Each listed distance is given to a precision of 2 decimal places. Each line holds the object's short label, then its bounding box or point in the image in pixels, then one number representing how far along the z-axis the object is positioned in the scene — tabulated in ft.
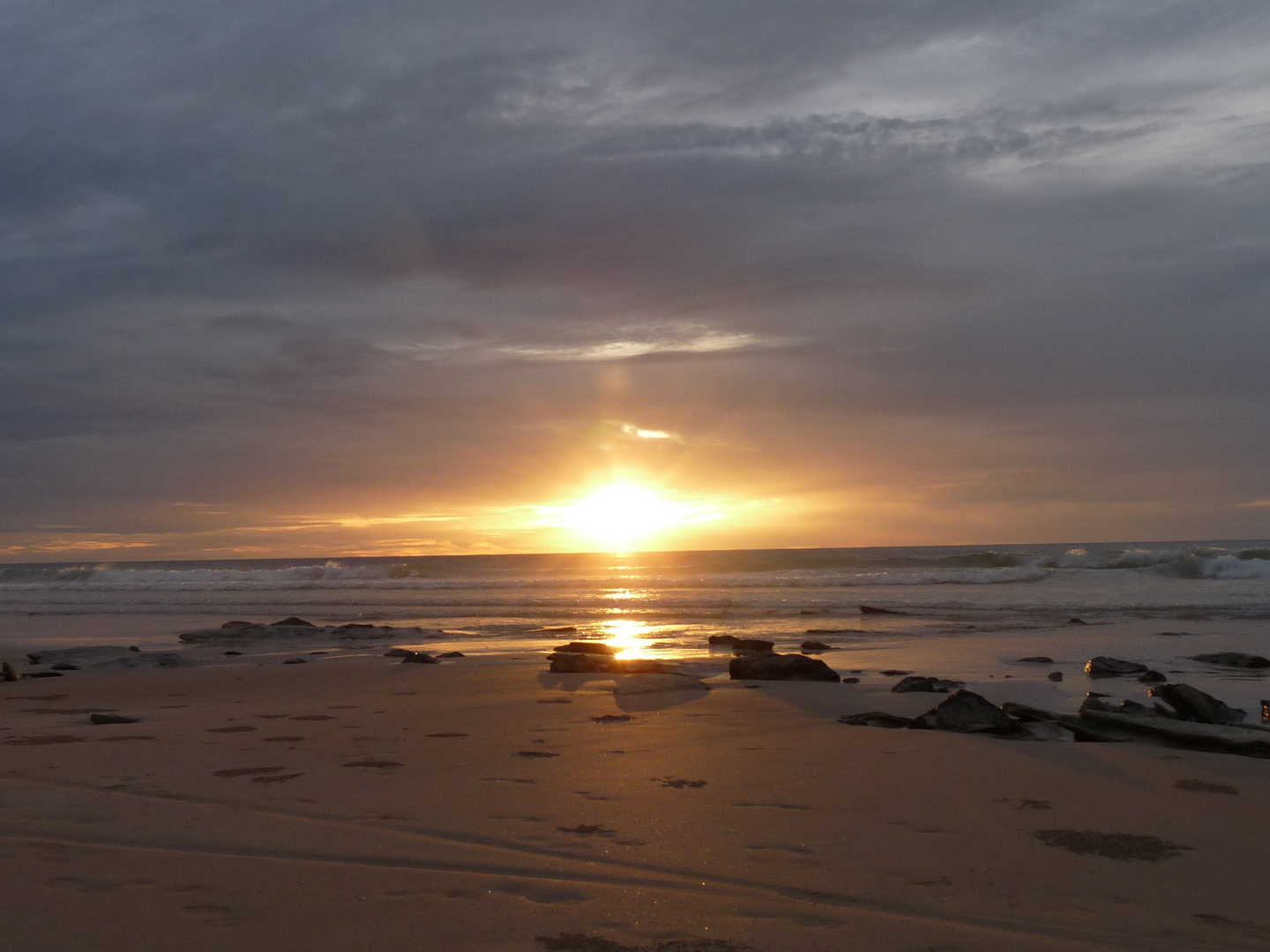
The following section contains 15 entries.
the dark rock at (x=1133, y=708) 27.22
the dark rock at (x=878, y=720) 27.78
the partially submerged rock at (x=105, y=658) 46.83
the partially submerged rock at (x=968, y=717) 25.96
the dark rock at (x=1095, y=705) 26.86
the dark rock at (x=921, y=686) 35.98
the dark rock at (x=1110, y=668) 40.96
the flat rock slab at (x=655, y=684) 34.86
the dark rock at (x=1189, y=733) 23.56
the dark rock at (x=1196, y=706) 28.43
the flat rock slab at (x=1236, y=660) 43.42
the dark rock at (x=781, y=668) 39.14
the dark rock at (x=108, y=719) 28.80
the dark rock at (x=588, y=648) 46.83
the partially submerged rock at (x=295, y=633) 64.95
